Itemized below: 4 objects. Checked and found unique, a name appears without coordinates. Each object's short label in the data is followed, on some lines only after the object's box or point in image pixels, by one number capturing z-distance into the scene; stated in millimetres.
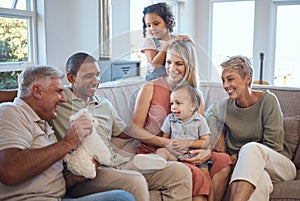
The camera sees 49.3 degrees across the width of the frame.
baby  1625
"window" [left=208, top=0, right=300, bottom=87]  5426
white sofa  1684
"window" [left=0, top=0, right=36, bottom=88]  2930
